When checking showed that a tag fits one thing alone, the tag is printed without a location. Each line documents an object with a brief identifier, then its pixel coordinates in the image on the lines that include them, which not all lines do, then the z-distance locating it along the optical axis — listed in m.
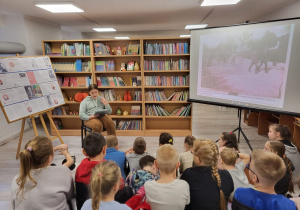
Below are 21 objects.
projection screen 2.57
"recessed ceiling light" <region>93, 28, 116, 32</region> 7.25
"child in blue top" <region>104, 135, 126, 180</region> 1.93
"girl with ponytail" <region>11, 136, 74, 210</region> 1.30
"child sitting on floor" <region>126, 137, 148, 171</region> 2.07
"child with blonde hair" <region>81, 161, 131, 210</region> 1.12
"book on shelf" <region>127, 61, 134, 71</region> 4.20
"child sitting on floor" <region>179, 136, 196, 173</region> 2.03
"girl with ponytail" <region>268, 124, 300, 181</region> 2.27
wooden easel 3.26
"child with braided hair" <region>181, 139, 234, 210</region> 1.35
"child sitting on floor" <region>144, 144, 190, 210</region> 1.29
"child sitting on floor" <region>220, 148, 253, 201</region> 1.67
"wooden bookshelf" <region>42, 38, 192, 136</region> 4.13
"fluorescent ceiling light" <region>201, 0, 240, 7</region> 3.42
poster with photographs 2.95
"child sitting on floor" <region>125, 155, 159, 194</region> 1.58
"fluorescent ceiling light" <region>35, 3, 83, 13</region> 3.38
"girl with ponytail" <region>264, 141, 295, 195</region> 1.69
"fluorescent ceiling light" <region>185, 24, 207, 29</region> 6.78
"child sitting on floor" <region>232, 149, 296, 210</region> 1.18
